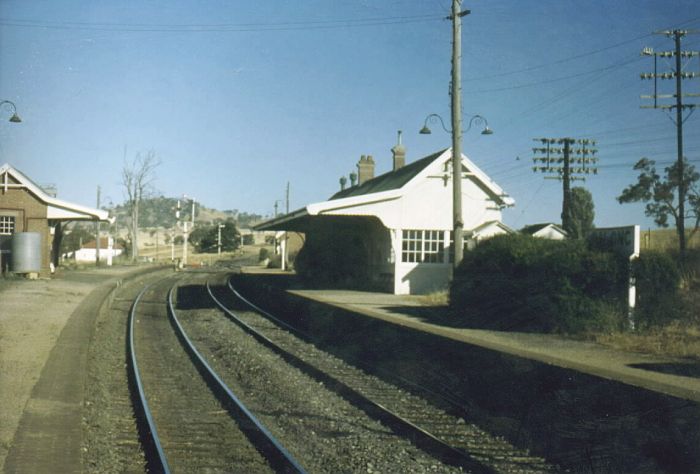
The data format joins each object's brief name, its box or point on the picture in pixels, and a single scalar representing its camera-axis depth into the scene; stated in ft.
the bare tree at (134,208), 216.95
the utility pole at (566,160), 144.36
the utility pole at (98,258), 178.99
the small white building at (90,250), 361.71
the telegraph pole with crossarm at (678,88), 98.73
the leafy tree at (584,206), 220.25
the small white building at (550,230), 118.42
